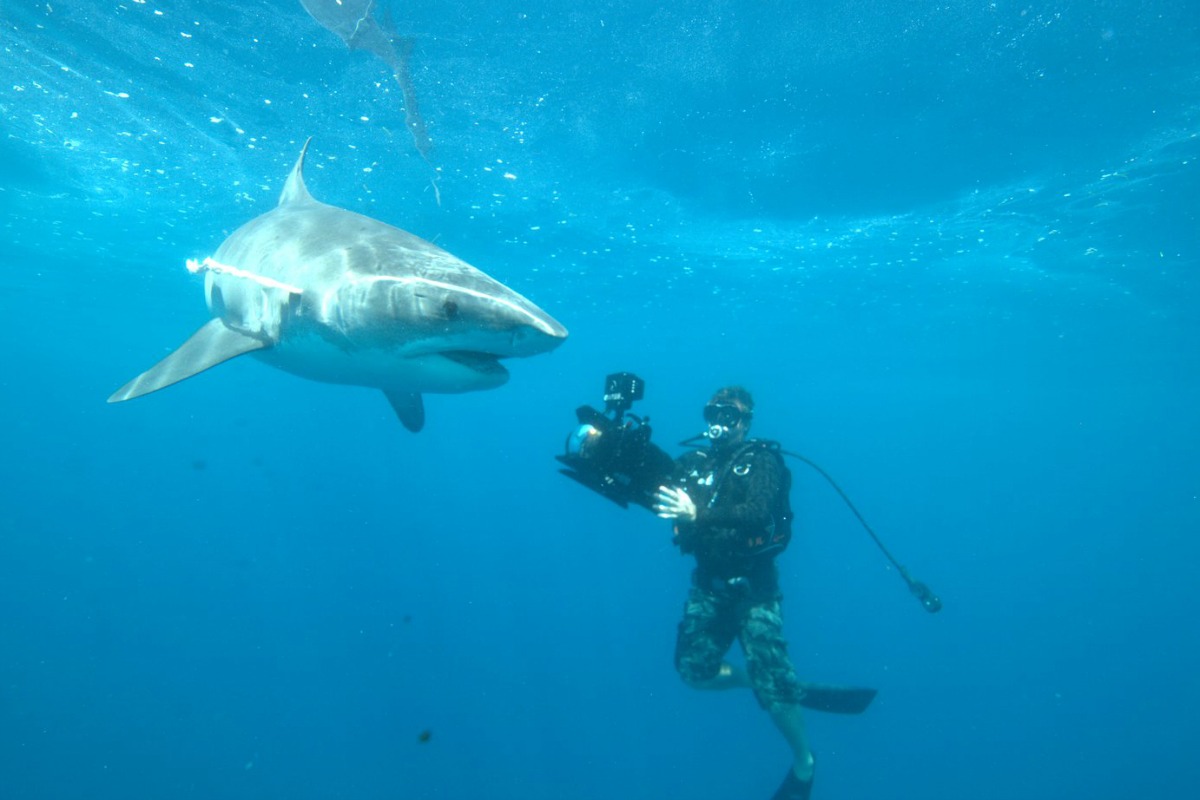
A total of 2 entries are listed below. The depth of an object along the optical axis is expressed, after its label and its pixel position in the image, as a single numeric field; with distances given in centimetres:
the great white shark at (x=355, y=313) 358
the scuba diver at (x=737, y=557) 579
